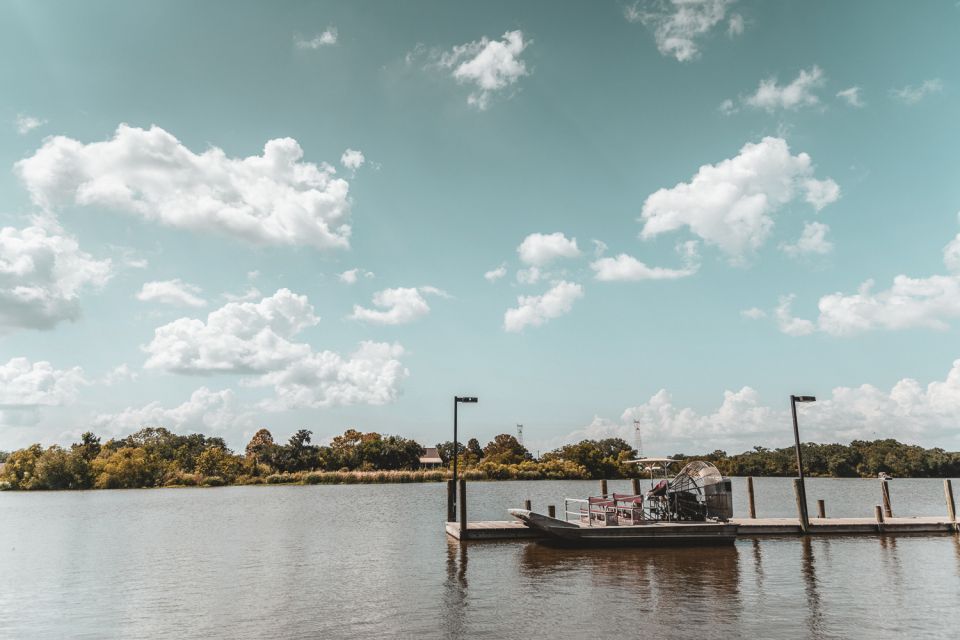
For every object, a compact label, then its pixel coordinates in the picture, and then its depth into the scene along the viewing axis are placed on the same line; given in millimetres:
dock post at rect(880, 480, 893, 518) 30961
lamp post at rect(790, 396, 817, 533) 27969
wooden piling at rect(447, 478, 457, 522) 30997
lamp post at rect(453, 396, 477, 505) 30953
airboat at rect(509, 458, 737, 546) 25609
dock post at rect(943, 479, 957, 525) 28261
